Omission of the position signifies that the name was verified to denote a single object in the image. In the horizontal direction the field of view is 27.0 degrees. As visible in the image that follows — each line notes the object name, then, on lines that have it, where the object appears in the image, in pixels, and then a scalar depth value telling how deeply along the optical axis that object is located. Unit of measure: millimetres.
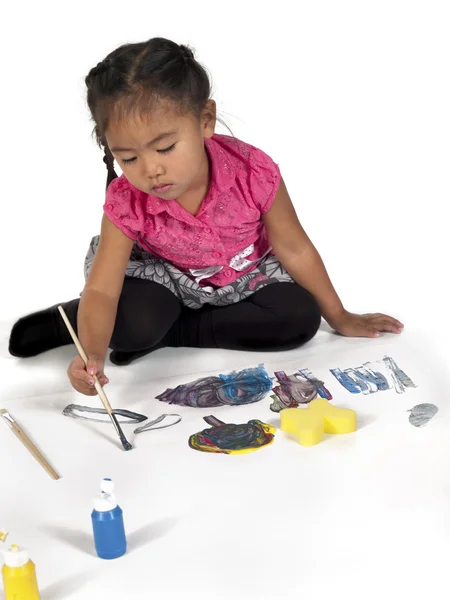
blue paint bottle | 1373
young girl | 1823
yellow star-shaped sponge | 1728
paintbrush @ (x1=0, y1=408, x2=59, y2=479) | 1695
